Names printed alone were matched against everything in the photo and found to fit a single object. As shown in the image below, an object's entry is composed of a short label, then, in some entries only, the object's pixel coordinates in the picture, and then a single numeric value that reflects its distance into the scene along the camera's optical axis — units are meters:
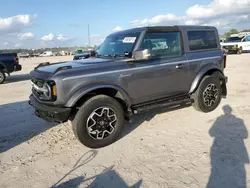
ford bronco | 3.07
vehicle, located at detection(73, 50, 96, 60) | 12.25
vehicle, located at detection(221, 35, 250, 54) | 19.45
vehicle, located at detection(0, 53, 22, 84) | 9.53
